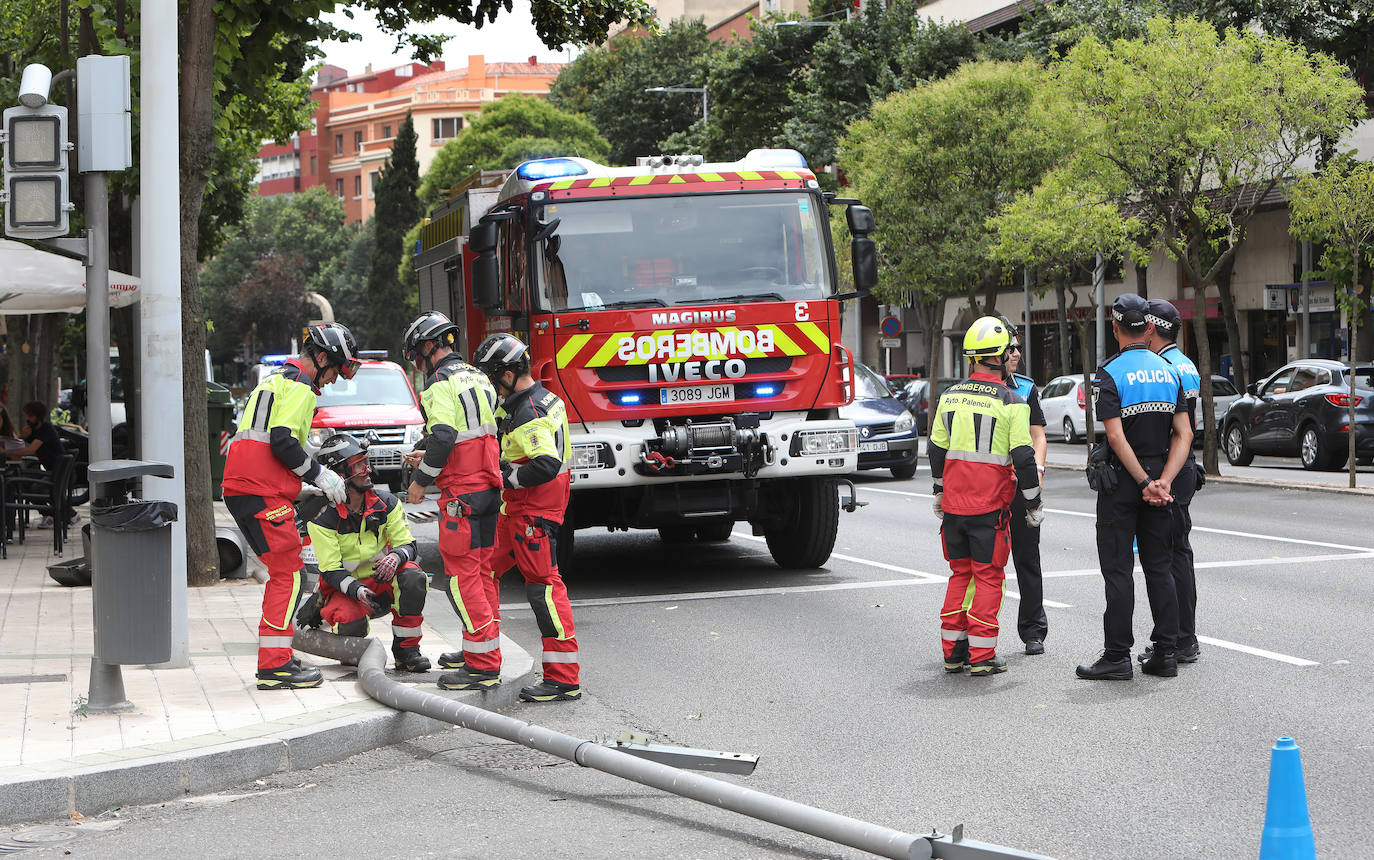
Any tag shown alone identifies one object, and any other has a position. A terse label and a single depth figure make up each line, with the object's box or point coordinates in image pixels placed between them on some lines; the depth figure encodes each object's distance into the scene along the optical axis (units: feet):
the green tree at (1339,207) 74.18
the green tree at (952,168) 106.42
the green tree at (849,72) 137.28
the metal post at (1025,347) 153.69
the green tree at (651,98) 206.49
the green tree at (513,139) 231.71
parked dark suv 79.56
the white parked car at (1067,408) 114.62
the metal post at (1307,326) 113.80
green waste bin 71.67
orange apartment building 368.89
